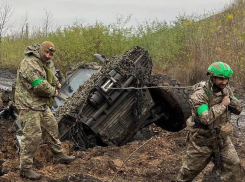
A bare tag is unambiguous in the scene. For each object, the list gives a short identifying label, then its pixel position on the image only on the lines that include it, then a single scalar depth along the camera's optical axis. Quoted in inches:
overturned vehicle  217.9
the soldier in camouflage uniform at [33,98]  176.1
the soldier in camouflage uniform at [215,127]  137.8
